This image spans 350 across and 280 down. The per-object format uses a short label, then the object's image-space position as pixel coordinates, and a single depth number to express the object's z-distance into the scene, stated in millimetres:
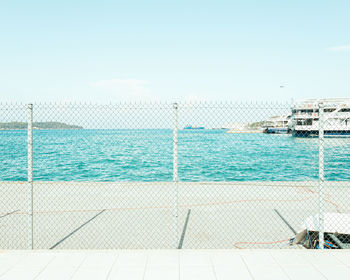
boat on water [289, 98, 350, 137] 67512
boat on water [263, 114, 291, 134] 102312
